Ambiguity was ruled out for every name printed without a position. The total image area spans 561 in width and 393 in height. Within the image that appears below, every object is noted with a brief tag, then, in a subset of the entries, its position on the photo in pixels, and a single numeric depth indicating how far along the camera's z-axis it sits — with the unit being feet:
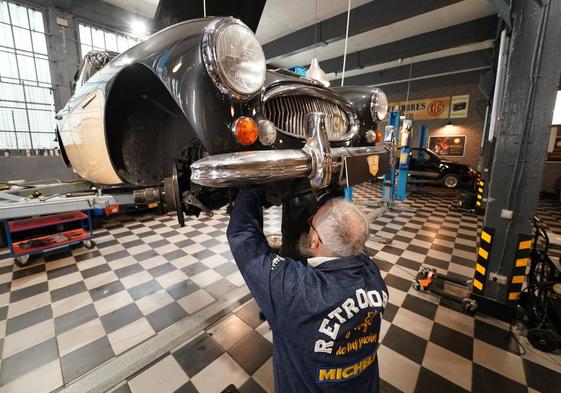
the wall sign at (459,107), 29.32
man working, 2.51
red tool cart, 8.89
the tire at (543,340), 5.28
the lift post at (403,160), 17.97
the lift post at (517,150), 5.31
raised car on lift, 2.57
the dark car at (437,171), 24.70
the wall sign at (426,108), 30.79
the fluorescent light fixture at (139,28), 16.85
